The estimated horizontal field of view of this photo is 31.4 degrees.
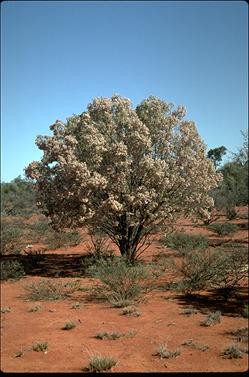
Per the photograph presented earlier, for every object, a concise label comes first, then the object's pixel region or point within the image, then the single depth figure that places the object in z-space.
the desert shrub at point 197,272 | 13.23
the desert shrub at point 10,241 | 22.64
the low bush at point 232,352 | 7.72
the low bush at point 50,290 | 13.55
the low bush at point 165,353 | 7.89
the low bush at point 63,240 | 25.41
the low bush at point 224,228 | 27.39
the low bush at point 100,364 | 7.40
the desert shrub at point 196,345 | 8.22
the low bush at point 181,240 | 20.33
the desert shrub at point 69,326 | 10.26
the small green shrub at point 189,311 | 11.02
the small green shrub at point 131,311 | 11.16
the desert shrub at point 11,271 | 16.73
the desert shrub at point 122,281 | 12.73
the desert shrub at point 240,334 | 8.67
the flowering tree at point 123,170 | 15.32
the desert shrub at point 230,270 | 13.09
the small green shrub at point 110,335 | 9.31
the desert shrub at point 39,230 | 28.59
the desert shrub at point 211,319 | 9.89
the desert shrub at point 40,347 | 8.78
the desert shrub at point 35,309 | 12.22
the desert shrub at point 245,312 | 9.81
